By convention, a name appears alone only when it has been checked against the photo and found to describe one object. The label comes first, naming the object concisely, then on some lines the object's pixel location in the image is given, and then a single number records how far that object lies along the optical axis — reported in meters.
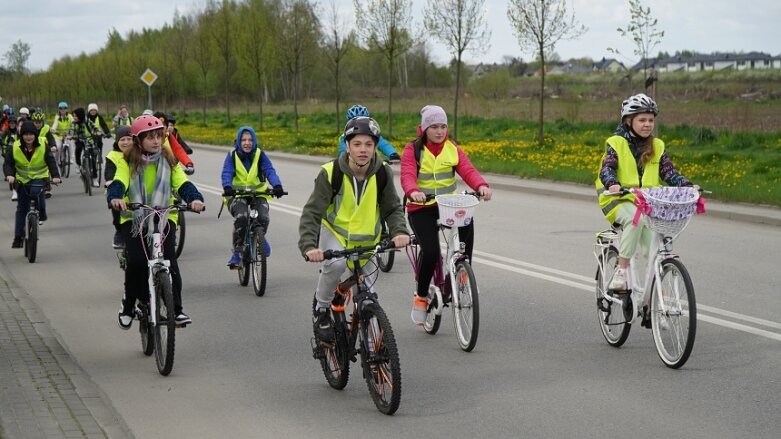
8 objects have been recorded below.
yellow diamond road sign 45.12
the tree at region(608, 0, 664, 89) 26.52
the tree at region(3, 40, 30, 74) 195.25
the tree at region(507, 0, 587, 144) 30.41
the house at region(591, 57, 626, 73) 189.35
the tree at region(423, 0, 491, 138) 34.84
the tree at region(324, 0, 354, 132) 45.07
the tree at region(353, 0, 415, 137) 39.41
